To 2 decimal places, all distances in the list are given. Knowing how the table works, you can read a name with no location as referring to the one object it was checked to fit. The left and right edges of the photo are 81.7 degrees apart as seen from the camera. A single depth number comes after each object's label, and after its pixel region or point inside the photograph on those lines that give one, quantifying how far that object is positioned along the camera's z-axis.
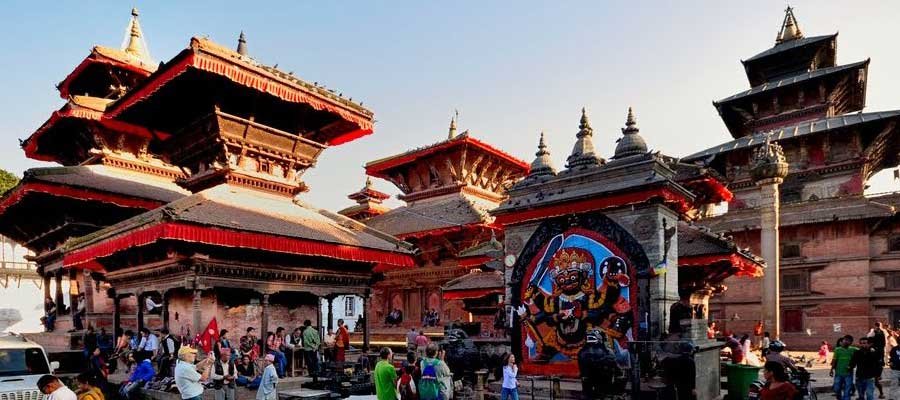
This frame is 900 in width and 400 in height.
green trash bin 9.17
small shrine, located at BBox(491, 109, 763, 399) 9.20
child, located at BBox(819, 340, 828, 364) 20.38
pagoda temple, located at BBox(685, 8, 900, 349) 23.91
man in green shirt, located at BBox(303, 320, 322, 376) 14.11
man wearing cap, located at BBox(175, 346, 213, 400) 7.58
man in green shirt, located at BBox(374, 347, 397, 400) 7.86
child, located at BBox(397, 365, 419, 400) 8.13
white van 9.11
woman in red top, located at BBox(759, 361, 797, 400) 5.37
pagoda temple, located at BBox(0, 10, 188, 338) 19.23
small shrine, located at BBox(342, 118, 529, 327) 24.05
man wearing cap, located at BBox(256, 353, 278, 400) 9.56
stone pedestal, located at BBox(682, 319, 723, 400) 8.50
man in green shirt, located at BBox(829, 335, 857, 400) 10.51
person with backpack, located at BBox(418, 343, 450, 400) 7.87
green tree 43.09
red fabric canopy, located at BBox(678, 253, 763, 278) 12.70
